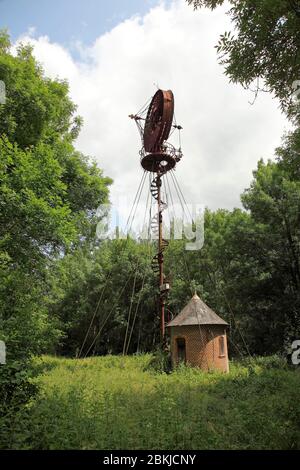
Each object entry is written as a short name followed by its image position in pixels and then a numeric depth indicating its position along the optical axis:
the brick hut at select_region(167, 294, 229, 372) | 18.30
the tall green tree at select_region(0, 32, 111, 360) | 8.48
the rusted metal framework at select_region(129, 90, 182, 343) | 18.59
